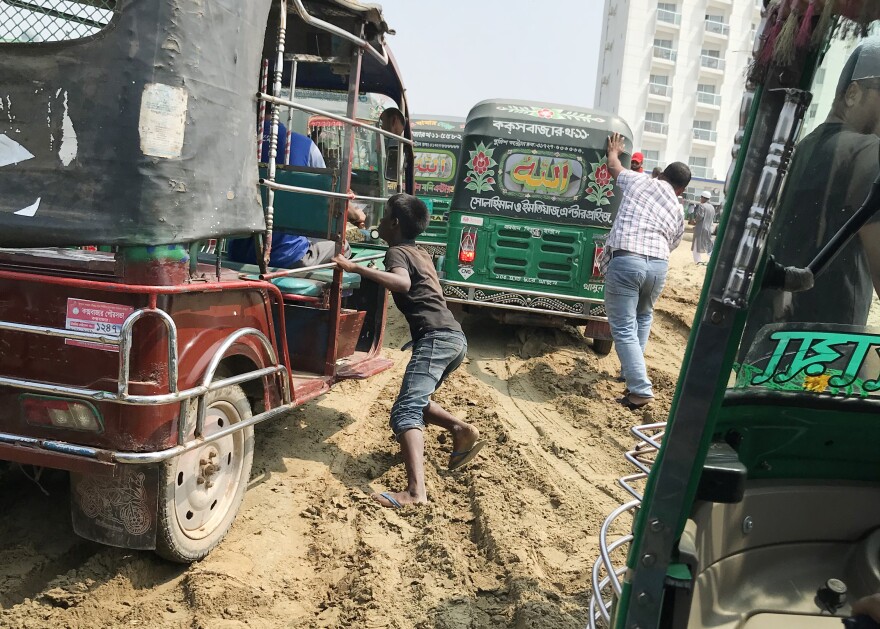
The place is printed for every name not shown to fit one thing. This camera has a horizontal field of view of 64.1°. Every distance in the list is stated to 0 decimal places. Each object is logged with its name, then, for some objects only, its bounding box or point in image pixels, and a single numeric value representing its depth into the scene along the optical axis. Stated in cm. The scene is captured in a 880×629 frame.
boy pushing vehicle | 420
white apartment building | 5344
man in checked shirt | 604
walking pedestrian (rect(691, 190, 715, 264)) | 1694
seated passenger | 492
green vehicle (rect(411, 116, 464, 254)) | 1170
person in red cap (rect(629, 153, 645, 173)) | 713
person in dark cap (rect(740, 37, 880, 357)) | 162
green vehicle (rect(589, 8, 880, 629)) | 138
